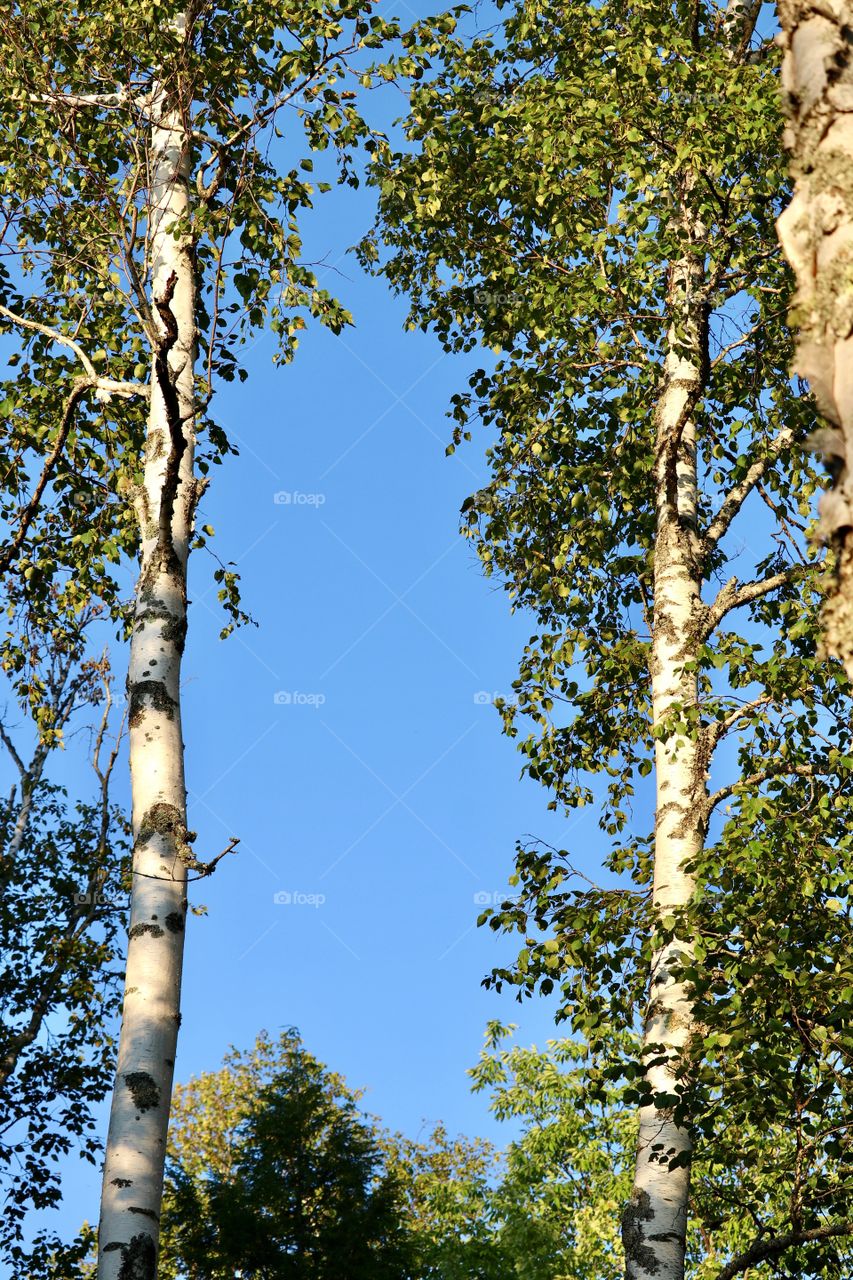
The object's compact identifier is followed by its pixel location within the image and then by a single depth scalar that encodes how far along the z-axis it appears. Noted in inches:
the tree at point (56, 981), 701.3
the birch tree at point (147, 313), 252.7
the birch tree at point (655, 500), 295.1
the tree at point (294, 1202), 738.2
